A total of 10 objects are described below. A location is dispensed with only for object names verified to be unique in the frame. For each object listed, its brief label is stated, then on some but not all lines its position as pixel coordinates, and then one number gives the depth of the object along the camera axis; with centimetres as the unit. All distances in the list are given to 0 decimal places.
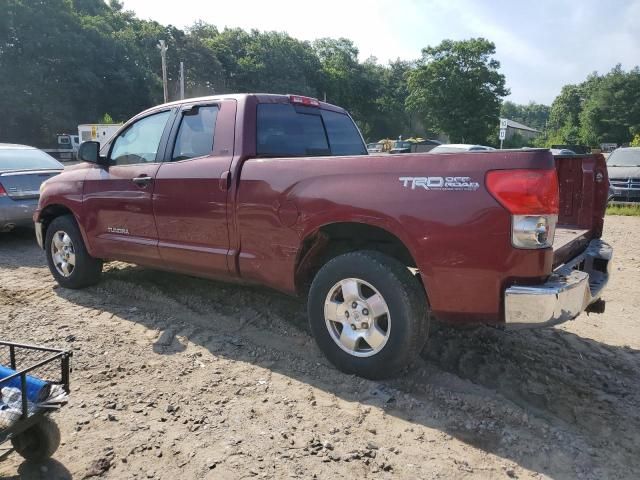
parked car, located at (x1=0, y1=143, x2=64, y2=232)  753
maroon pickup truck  290
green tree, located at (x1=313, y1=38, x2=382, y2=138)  7981
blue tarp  253
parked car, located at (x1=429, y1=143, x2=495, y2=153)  1610
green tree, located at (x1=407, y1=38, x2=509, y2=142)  6519
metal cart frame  234
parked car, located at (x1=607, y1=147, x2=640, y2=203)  1354
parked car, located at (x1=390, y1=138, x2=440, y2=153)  3800
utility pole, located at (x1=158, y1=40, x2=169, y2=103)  3322
